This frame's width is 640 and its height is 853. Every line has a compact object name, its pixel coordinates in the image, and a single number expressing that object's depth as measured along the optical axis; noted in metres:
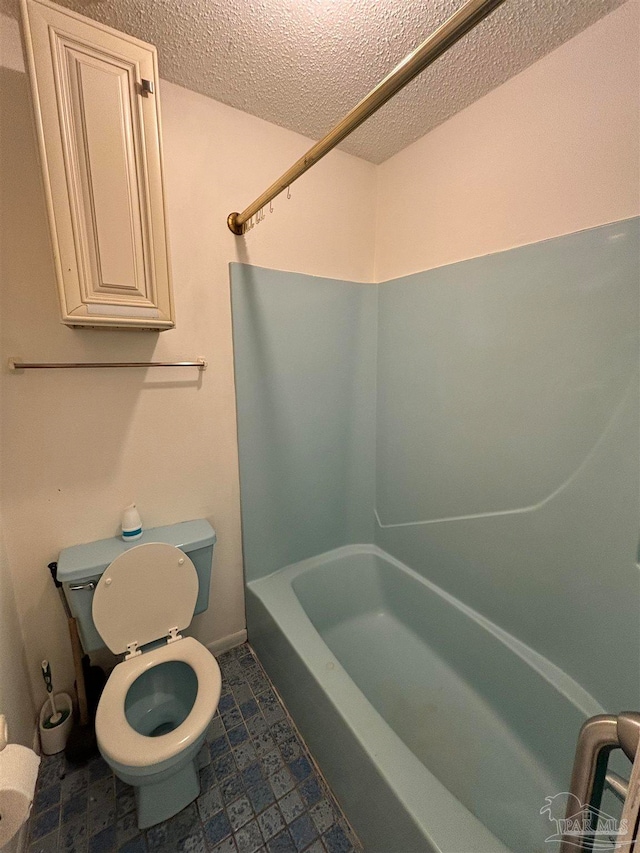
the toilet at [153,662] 1.03
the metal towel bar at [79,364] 1.12
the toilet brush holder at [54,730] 1.28
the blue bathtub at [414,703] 0.98
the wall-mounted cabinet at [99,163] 0.88
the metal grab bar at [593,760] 0.44
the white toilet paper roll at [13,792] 0.64
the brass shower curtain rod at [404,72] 0.61
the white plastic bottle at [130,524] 1.36
